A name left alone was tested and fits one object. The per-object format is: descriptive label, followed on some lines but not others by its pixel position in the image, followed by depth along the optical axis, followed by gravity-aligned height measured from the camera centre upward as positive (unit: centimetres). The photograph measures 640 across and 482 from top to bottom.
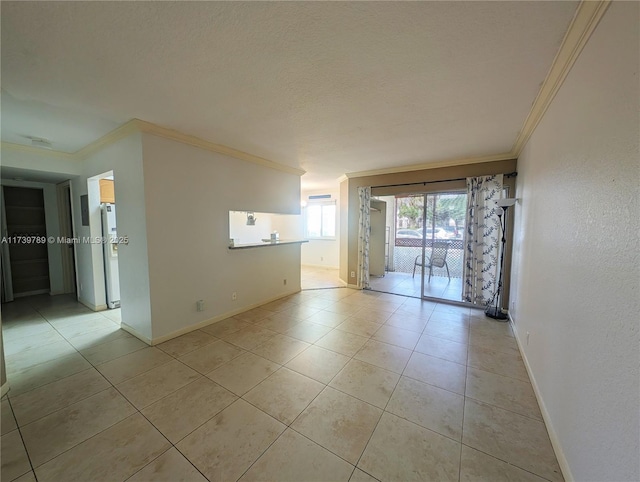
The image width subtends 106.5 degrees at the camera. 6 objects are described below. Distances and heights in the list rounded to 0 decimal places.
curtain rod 367 +80
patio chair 506 -69
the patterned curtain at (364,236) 504 -22
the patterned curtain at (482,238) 381 -20
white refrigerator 378 -49
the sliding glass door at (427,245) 445 -46
